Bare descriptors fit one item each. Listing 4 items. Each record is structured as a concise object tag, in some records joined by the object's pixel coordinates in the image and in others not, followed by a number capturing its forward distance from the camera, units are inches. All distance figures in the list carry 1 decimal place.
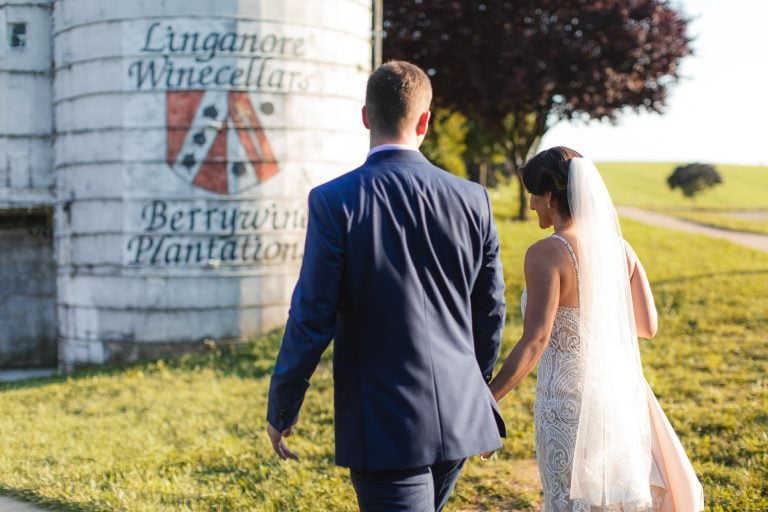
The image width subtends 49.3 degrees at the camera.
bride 132.3
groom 111.4
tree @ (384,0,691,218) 804.6
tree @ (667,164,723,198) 2004.2
